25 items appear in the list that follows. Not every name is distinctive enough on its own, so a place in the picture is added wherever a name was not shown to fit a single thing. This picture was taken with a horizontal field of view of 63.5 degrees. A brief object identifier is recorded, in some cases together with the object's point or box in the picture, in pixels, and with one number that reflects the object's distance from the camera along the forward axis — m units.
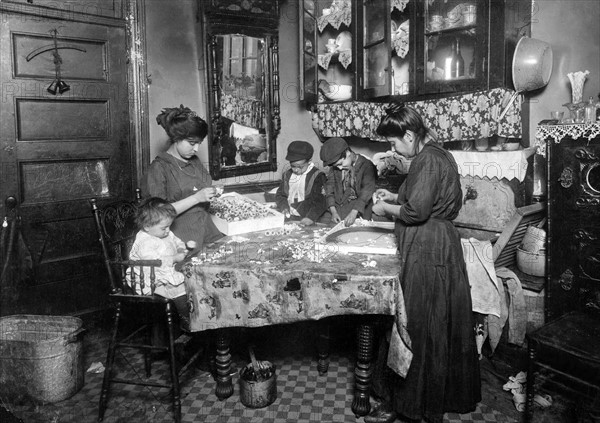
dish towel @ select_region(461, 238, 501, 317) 3.68
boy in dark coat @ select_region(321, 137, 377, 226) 4.84
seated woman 3.64
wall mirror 5.15
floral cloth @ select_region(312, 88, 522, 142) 4.11
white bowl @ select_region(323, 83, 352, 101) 5.66
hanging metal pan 3.93
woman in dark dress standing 3.09
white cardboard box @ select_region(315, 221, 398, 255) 3.23
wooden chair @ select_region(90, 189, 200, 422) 3.26
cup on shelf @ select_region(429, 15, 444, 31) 4.56
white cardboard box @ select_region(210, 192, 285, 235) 3.89
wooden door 4.23
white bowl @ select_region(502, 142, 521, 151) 4.26
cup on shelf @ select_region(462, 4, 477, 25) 4.27
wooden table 2.87
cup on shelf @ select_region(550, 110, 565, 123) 3.77
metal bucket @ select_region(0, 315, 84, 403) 3.57
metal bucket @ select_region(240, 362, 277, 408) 3.44
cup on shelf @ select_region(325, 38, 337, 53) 5.78
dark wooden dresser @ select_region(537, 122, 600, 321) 3.28
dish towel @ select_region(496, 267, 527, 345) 3.76
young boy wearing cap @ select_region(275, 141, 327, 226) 5.06
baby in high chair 3.33
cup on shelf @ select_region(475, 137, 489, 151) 4.45
